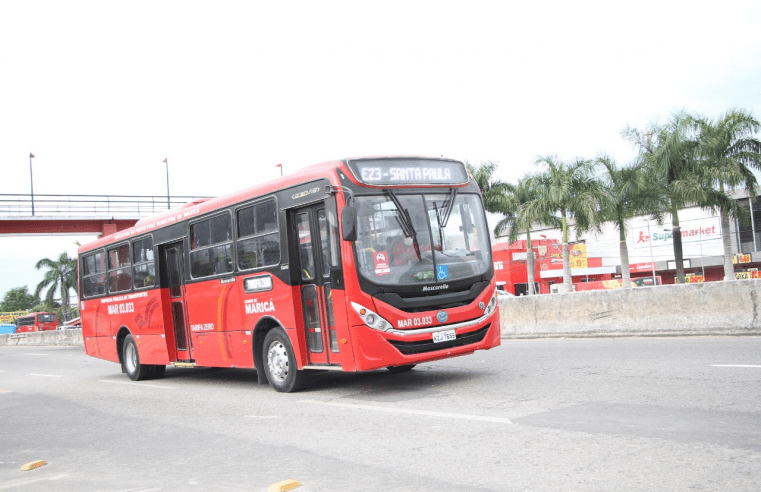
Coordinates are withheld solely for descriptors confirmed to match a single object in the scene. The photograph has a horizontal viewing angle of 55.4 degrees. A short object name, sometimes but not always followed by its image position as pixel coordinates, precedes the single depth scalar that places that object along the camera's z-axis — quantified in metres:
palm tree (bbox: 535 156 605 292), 37.59
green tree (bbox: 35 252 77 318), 83.50
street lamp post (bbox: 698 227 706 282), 60.41
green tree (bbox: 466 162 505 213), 51.62
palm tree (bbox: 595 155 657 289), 36.74
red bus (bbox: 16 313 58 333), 71.80
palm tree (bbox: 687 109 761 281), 35.31
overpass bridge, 39.06
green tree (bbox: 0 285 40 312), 114.25
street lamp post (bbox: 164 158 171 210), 54.70
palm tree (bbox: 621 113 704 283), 36.00
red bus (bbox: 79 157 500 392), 9.15
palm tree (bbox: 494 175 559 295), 42.06
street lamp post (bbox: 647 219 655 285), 59.47
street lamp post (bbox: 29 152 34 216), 48.81
